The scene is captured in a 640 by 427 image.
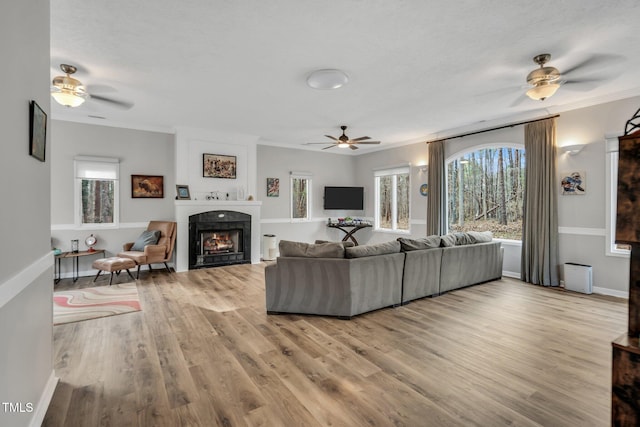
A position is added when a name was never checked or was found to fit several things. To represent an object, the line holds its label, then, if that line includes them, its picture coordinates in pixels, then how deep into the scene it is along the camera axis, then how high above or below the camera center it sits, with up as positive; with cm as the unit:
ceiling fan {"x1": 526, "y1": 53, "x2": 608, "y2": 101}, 319 +143
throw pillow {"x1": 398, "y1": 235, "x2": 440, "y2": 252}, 400 -43
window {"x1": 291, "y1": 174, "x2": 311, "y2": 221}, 805 +35
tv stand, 820 -42
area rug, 361 -120
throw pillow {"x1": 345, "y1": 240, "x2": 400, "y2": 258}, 351 -46
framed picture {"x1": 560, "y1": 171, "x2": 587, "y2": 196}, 463 +43
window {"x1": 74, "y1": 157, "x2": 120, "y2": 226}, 552 +38
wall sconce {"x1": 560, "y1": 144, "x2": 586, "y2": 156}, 458 +94
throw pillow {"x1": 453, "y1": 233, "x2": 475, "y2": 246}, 470 -43
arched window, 568 +39
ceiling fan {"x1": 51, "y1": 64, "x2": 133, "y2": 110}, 341 +140
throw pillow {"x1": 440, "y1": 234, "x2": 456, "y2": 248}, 443 -43
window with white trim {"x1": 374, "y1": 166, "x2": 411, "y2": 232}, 768 +30
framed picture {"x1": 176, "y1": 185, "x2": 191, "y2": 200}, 605 +38
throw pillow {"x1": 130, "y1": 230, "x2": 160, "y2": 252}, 558 -53
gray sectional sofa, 346 -77
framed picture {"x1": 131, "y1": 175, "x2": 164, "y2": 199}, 600 +49
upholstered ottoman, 492 -86
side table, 511 -82
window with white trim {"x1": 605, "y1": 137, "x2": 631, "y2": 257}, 434 +24
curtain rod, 499 +151
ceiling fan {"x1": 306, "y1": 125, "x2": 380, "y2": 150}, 559 +130
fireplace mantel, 596 +2
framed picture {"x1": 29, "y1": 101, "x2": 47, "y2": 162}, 167 +47
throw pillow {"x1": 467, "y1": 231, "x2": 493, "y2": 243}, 493 -42
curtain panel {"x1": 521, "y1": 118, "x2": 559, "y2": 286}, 485 +5
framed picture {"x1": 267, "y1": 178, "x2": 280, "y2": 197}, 761 +60
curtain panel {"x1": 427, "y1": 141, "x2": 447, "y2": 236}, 647 +36
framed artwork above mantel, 640 +96
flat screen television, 833 +36
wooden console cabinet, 124 -71
